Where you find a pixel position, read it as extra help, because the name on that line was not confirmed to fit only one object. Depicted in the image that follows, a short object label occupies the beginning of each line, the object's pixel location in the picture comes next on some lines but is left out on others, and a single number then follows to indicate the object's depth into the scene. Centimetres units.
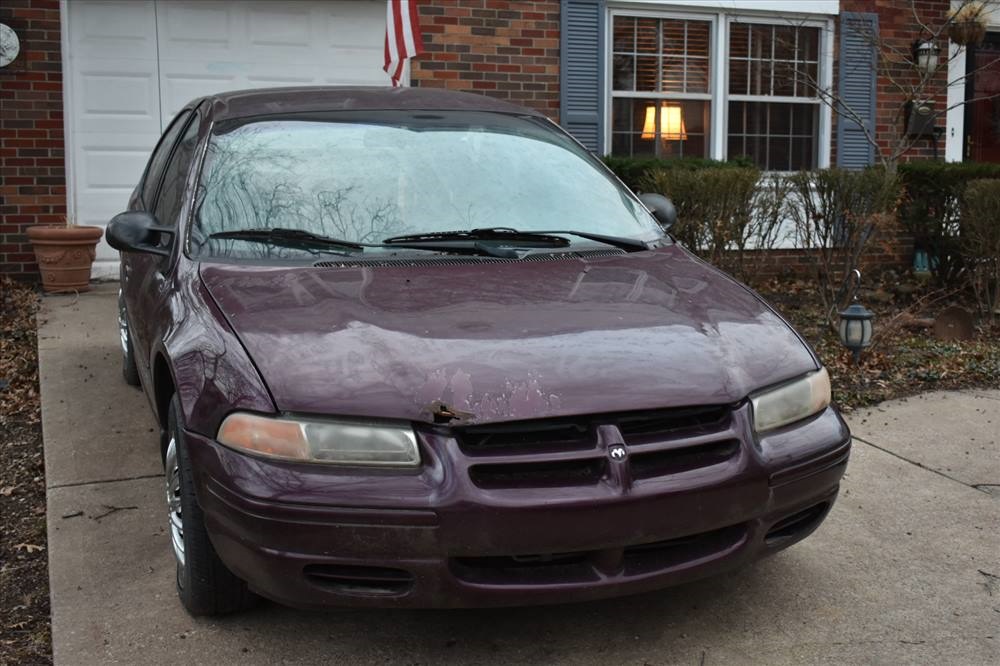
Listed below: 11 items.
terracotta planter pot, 790
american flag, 746
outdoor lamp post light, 597
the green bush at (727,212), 695
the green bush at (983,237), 716
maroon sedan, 237
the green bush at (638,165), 906
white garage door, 852
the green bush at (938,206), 846
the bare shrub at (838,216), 685
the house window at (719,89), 1020
